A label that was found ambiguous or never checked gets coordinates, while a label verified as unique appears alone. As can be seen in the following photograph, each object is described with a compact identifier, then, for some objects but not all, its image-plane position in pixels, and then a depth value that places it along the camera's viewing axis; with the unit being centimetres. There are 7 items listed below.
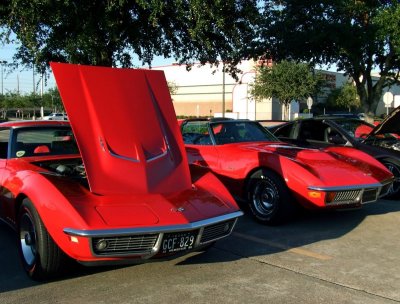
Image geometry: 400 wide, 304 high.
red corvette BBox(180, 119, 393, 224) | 591
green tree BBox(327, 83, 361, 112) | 6569
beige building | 5684
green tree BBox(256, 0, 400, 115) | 1359
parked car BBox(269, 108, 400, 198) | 818
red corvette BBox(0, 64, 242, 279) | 382
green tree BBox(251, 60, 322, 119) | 4609
